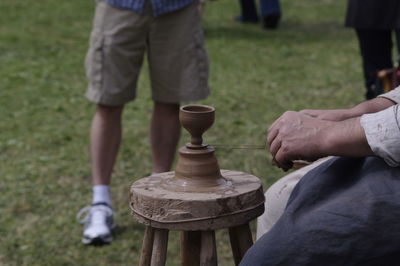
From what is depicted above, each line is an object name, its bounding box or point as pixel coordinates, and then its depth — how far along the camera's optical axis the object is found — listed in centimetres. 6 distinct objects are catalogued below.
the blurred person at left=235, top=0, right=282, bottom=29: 2228
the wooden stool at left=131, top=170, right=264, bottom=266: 439
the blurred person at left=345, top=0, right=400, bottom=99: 969
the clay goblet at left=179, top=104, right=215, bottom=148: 470
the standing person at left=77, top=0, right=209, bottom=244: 802
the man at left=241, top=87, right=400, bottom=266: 389
